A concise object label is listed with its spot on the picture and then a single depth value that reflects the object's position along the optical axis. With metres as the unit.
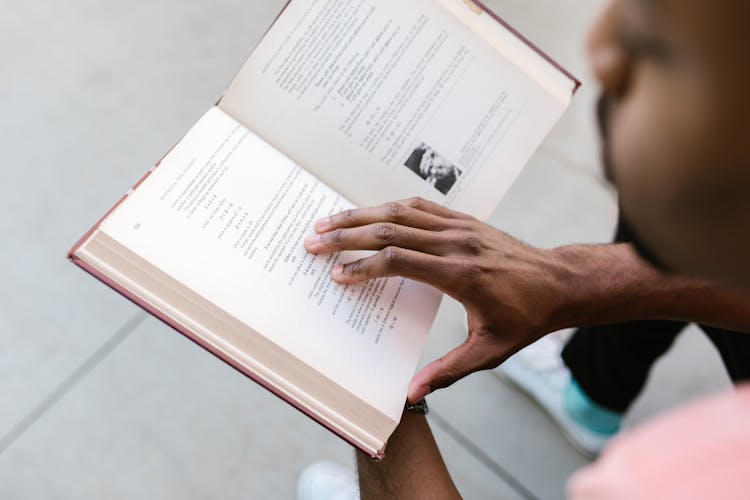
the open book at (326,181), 0.60
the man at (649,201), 0.31
